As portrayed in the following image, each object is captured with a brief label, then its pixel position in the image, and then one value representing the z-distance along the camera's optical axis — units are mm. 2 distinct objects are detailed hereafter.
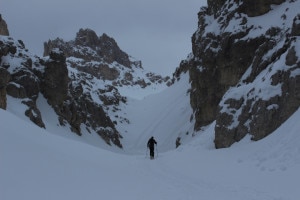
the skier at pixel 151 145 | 29820
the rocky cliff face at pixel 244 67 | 21578
